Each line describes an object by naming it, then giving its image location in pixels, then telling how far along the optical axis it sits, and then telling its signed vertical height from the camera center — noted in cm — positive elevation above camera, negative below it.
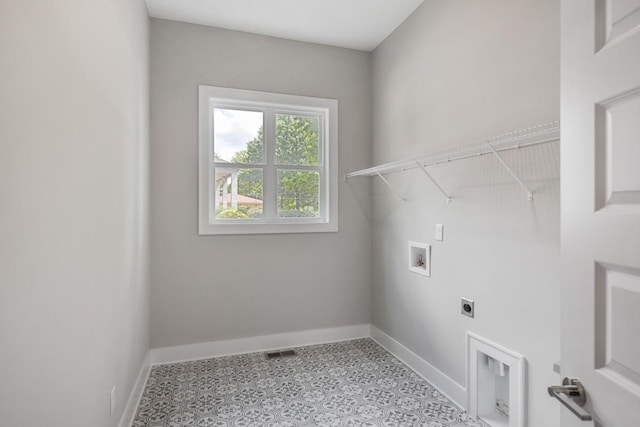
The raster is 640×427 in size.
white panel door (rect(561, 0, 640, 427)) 71 +2
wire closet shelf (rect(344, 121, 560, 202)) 158 +36
